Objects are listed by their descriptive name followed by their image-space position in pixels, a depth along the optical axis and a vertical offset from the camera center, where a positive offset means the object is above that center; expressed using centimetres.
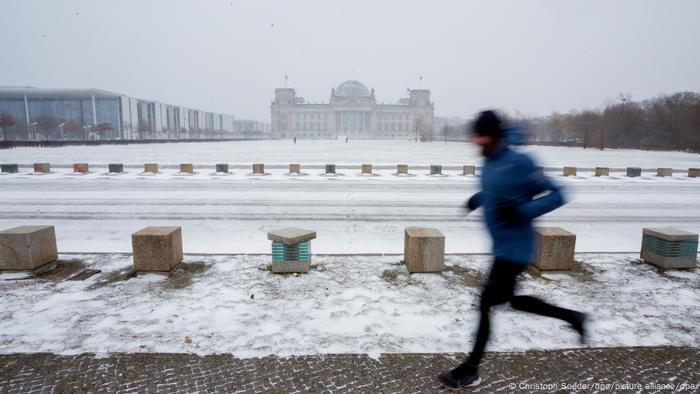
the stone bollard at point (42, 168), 2319 -135
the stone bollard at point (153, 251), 655 -163
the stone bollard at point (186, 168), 2295 -133
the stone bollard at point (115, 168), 2302 -135
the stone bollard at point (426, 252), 657 -166
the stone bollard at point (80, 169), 2319 -140
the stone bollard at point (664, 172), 2352 -153
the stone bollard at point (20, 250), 647 -160
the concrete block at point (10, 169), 2328 -141
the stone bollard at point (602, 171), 2323 -147
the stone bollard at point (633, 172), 2307 -151
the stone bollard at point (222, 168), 2320 -134
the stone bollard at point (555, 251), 665 -164
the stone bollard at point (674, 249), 681 -165
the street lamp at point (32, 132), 11118 +281
